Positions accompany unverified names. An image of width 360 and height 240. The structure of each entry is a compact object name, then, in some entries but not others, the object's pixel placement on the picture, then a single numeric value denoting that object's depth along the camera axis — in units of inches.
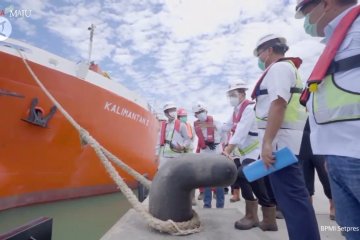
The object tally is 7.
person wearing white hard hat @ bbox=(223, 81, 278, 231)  101.2
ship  165.8
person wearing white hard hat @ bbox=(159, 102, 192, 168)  223.0
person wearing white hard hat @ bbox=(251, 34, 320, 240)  70.9
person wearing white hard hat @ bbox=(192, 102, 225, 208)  220.1
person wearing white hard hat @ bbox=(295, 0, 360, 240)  44.8
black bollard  77.6
